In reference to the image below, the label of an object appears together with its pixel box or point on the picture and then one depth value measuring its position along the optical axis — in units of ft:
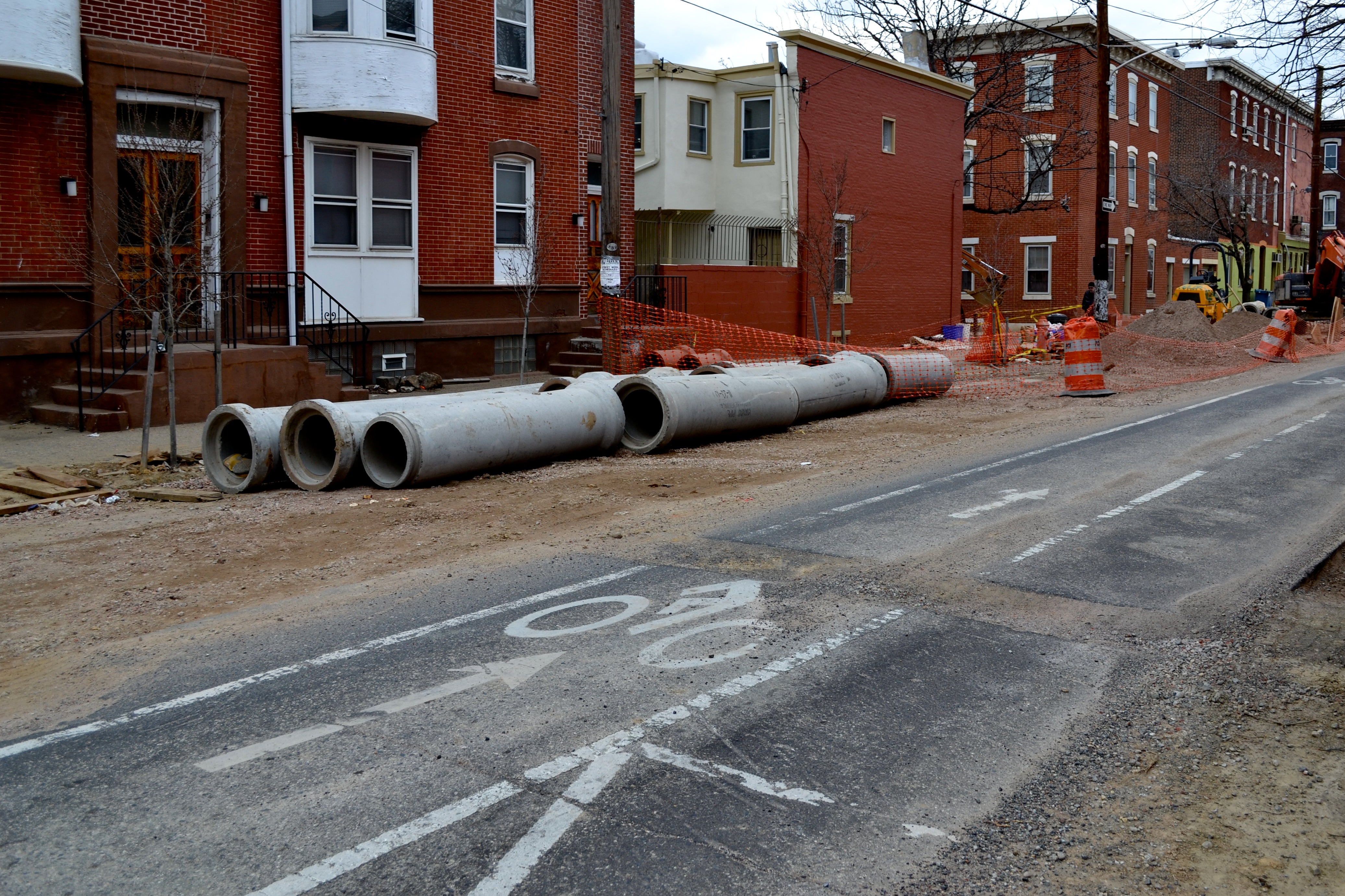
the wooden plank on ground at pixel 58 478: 36.76
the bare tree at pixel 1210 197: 166.81
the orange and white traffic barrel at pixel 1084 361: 66.90
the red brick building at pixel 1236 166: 170.50
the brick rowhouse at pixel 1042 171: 141.69
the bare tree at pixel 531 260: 68.08
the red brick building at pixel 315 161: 50.47
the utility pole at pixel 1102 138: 93.45
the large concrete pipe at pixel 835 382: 53.52
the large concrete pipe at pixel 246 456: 36.76
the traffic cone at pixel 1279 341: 95.45
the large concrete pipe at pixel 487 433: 36.63
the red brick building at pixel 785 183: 96.27
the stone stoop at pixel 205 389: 49.34
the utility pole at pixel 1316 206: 118.83
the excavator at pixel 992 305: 92.73
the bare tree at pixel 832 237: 96.48
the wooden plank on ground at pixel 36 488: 35.55
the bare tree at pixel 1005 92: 138.72
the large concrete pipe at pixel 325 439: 36.32
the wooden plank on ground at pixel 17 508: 33.71
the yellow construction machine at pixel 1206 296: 129.49
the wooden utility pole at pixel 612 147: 60.29
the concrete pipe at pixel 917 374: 61.67
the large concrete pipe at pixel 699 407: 44.78
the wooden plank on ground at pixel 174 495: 35.24
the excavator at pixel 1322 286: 132.67
